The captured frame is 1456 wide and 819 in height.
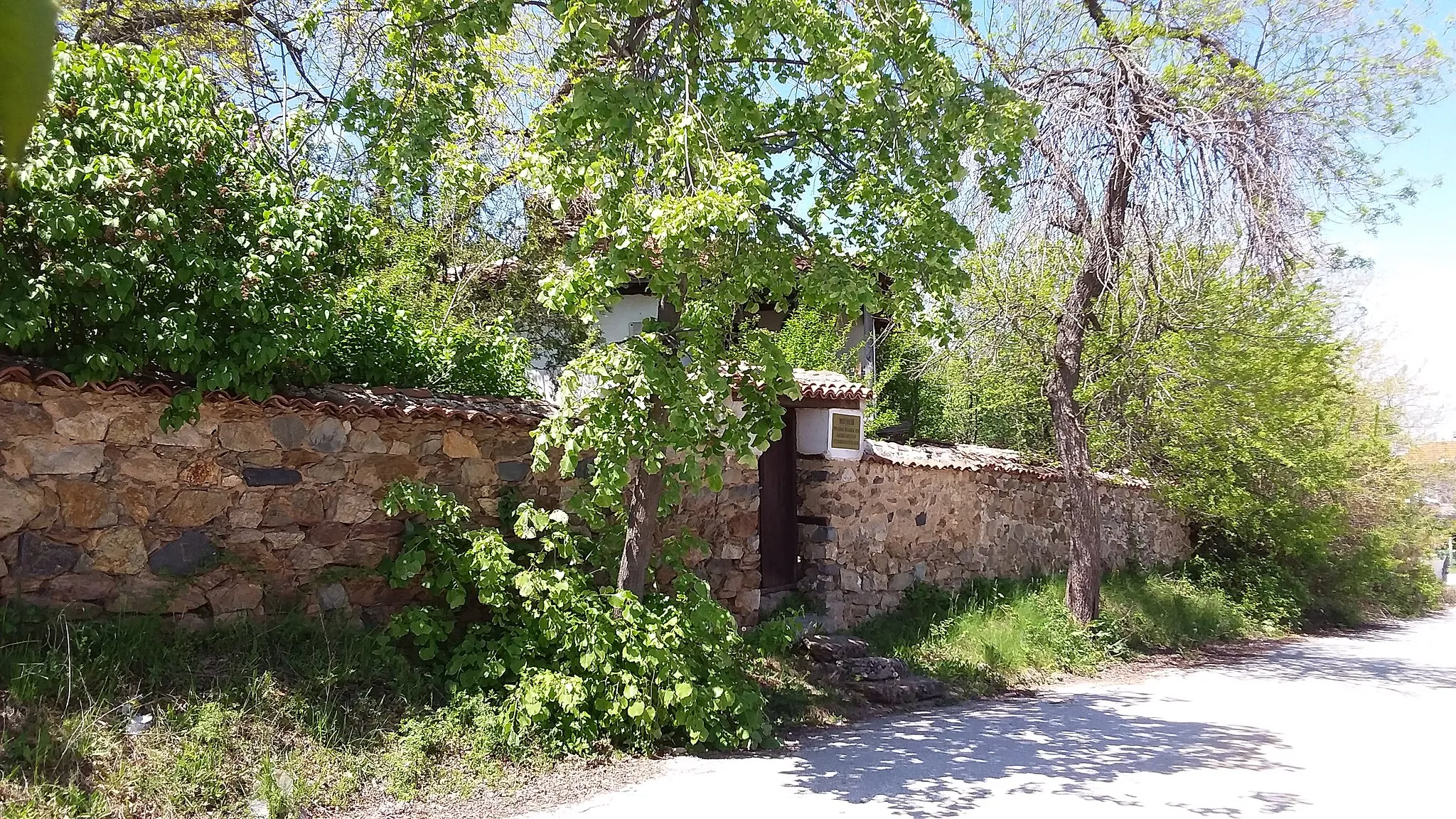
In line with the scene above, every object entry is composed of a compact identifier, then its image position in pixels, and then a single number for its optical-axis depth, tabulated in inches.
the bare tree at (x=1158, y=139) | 349.7
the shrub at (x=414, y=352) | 266.2
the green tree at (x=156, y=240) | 195.5
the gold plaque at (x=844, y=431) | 392.5
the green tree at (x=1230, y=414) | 454.9
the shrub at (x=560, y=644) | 237.3
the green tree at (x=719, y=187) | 229.1
